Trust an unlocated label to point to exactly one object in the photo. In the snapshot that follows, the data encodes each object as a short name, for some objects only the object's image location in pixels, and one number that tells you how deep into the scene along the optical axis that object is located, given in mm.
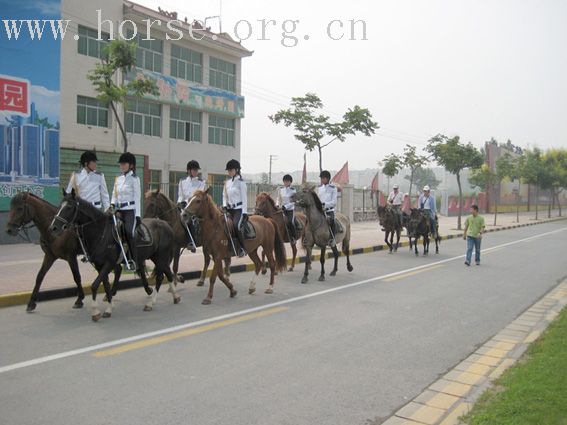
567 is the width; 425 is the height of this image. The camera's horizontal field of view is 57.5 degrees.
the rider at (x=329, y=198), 12555
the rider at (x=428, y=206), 18016
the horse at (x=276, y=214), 12680
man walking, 14888
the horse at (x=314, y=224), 11891
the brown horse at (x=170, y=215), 10211
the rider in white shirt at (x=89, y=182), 8312
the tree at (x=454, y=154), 30250
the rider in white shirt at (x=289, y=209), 13234
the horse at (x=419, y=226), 17656
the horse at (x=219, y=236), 8805
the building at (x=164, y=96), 25406
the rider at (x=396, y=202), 18438
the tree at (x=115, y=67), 12012
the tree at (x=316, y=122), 26156
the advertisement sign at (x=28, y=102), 15453
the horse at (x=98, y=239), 7422
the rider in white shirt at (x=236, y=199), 9664
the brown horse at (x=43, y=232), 7809
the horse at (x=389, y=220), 18125
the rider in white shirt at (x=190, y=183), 10930
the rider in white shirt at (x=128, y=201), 8234
